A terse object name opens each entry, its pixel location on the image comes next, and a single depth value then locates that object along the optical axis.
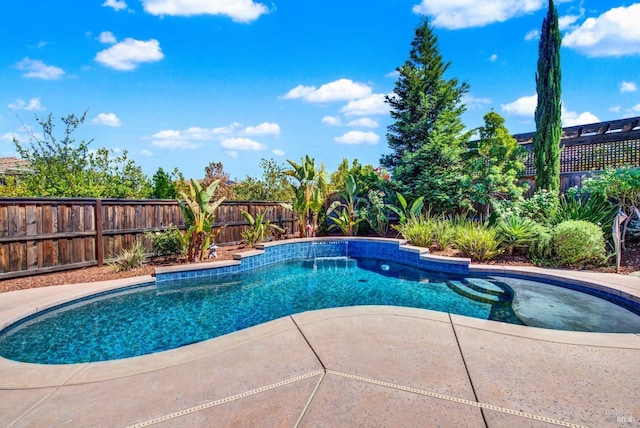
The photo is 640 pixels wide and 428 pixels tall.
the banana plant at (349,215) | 11.10
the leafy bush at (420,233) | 8.49
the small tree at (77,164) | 8.99
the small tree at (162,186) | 9.88
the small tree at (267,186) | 14.74
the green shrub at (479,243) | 7.03
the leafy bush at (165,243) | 7.25
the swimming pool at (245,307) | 3.50
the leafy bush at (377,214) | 11.08
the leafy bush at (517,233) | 6.95
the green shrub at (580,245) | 6.07
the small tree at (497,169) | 9.53
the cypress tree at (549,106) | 9.10
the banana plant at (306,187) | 10.30
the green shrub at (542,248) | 6.50
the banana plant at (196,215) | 6.96
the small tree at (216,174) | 16.50
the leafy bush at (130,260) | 6.49
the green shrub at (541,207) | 7.66
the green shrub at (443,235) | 8.07
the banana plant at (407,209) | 10.15
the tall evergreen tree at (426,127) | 10.87
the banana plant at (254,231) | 9.30
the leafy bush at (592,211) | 6.89
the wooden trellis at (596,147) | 9.39
